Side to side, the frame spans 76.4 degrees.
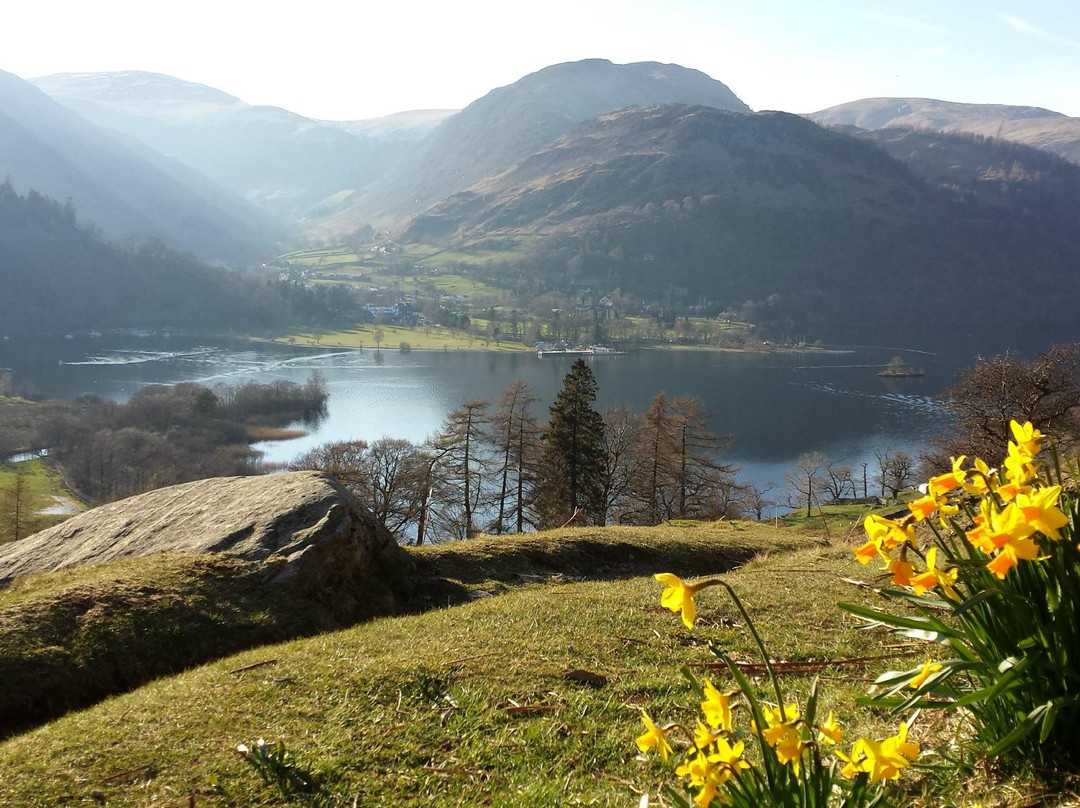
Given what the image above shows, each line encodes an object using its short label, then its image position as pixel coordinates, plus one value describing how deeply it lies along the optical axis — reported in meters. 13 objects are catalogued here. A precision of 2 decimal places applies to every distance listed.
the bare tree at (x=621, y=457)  41.66
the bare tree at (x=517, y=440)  37.38
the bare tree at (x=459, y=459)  35.66
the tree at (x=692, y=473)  39.77
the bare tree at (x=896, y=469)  56.38
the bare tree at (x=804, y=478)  62.25
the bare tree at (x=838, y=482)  62.91
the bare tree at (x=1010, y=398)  22.95
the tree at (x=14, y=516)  35.38
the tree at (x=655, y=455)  39.03
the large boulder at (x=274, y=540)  9.58
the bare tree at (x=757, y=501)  52.47
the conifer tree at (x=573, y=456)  33.91
